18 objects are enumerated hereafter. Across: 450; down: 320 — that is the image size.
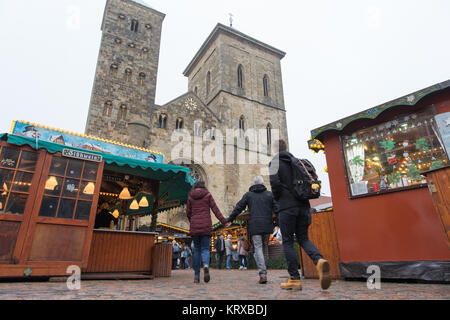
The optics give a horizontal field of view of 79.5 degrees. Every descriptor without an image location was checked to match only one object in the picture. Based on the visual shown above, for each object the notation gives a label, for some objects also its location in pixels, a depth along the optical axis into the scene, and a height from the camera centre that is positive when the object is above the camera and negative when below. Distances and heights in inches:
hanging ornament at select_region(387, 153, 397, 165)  190.1 +65.3
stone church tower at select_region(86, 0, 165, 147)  695.1 +506.7
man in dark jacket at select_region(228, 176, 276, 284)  171.6 +27.2
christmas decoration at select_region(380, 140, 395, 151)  193.2 +76.2
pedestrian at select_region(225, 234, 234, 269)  515.6 +16.6
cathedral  730.2 +449.2
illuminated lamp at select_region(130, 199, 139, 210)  371.6 +71.6
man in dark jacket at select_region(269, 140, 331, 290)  131.0 +19.0
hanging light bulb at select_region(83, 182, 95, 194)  219.0 +55.6
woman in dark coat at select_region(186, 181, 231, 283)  182.7 +24.9
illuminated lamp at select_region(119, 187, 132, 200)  313.0 +72.1
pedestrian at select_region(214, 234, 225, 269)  522.3 +20.4
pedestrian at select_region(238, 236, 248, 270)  477.1 +10.2
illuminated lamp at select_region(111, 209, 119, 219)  416.2 +68.6
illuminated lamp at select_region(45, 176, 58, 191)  204.7 +56.0
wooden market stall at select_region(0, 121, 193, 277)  186.4 +34.8
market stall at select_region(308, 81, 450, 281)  163.2 +46.2
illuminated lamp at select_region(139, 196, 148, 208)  321.0 +64.9
